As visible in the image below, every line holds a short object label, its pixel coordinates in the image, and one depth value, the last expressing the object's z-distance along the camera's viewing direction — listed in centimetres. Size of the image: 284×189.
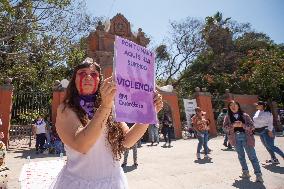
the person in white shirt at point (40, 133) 1298
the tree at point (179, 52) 3490
